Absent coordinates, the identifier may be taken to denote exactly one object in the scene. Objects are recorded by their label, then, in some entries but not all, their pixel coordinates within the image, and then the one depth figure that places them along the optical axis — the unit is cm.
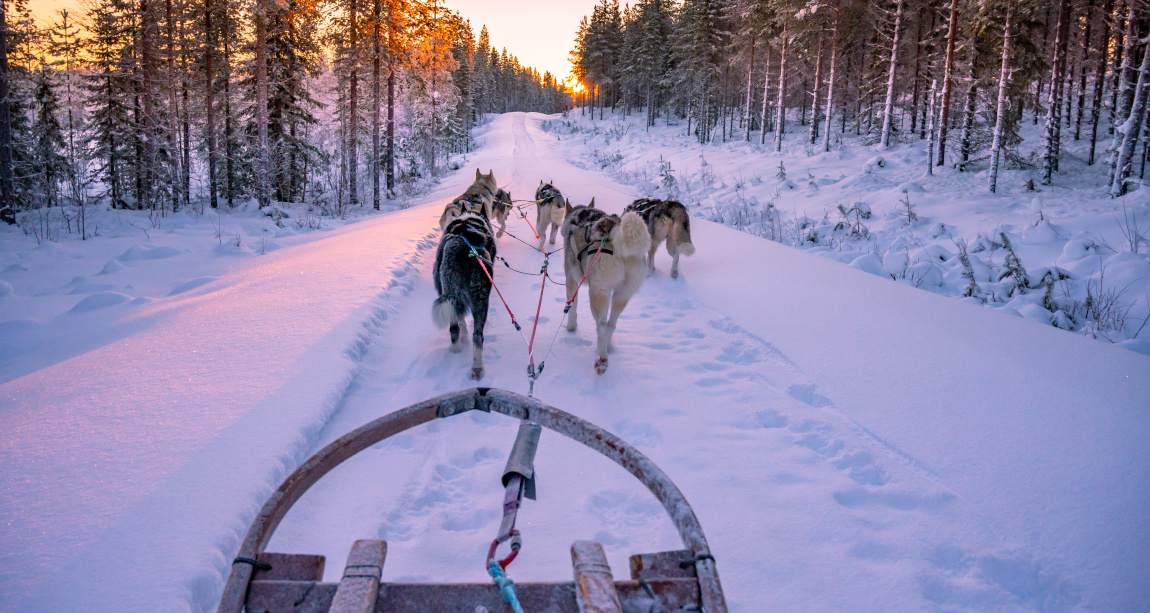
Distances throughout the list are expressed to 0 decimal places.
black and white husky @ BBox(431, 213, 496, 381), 468
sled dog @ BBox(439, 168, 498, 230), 789
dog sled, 126
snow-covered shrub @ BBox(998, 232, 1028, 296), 662
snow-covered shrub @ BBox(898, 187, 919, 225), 1047
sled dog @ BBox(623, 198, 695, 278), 781
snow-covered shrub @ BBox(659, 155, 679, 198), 1693
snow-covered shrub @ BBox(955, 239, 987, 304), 670
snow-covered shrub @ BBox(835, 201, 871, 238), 1012
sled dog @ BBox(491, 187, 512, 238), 1084
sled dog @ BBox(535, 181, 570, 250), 984
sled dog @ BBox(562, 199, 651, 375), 459
